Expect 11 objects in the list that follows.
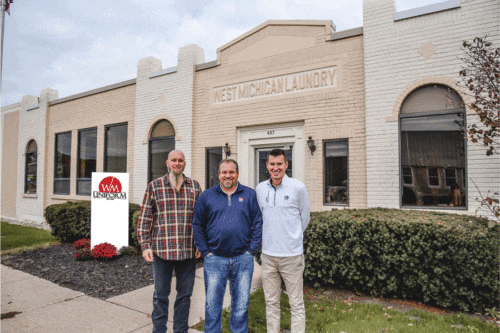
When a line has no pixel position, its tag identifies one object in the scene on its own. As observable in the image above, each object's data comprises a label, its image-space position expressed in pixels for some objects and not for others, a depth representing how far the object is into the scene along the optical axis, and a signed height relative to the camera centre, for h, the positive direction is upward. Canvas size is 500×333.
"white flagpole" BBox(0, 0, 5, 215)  3.78 +2.02
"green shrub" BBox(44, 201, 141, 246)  8.59 -1.11
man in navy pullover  2.95 -0.60
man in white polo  3.11 -0.60
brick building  6.21 +1.72
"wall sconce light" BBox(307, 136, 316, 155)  7.32 +0.82
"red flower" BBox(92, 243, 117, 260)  6.77 -1.52
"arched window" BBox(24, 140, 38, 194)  14.21 +0.54
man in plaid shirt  3.14 -0.57
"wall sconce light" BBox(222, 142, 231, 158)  8.55 +0.82
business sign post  7.18 -0.60
